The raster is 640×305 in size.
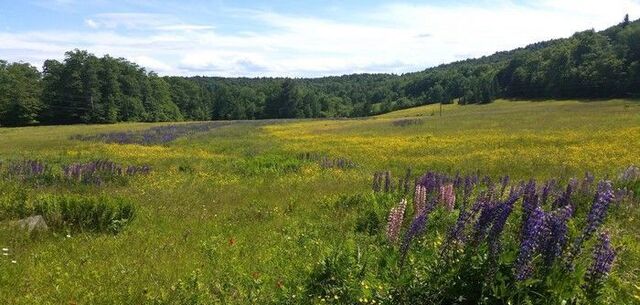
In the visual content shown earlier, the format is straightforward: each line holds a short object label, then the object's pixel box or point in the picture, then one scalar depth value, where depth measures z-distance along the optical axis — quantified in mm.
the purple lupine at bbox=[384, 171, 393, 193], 12078
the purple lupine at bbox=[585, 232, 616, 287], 4293
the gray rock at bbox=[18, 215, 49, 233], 9172
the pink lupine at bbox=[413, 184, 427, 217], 8336
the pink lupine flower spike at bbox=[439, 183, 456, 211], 9125
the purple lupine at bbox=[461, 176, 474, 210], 10412
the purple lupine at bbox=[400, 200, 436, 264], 4996
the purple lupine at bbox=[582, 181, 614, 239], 4180
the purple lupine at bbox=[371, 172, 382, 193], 12602
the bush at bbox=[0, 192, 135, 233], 9844
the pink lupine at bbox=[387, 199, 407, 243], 6035
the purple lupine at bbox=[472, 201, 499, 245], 4918
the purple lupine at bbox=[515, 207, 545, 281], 4031
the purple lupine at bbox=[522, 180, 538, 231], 6129
